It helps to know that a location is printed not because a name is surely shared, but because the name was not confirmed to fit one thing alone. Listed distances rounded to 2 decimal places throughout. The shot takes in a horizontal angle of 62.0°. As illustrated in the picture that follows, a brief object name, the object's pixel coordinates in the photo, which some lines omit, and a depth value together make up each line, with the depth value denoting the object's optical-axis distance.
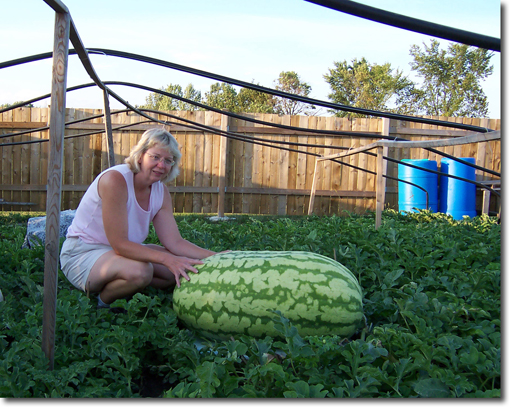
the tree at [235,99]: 36.69
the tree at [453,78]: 23.78
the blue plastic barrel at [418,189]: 9.46
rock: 4.42
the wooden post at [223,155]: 9.54
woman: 2.47
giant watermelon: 2.01
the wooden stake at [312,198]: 8.60
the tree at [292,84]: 40.84
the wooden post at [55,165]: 1.53
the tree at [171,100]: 41.41
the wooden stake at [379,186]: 4.68
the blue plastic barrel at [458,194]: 9.47
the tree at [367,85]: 32.31
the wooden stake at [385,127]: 10.33
